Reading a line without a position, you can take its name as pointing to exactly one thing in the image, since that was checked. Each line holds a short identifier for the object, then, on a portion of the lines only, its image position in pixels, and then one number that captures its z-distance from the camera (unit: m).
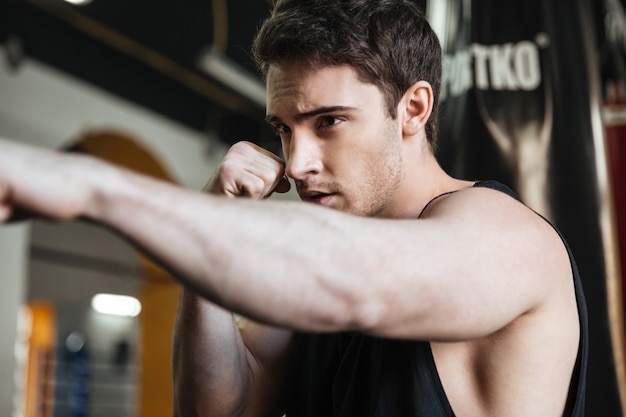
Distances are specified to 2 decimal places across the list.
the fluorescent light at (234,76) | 4.66
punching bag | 2.28
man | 0.87
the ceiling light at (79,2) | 4.70
